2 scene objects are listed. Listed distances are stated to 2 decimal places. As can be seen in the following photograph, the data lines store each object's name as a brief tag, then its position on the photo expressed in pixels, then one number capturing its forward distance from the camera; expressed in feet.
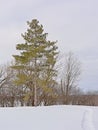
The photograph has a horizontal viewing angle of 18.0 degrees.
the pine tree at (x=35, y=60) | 133.80
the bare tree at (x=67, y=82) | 178.60
